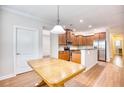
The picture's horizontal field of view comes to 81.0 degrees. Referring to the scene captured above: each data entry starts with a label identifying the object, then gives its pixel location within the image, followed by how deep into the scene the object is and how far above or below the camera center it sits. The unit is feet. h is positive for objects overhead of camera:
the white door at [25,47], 9.09 -0.14
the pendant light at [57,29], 6.28 +1.45
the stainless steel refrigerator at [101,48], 15.49 -0.60
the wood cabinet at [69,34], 15.88 +2.59
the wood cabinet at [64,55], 14.18 -1.83
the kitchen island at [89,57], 10.20 -1.77
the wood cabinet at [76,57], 10.81 -1.72
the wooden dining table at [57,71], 3.02 -1.37
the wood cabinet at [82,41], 19.32 +1.29
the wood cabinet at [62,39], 14.75 +1.42
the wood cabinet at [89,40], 18.04 +1.48
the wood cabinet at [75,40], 17.61 +1.43
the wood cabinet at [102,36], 15.76 +2.19
